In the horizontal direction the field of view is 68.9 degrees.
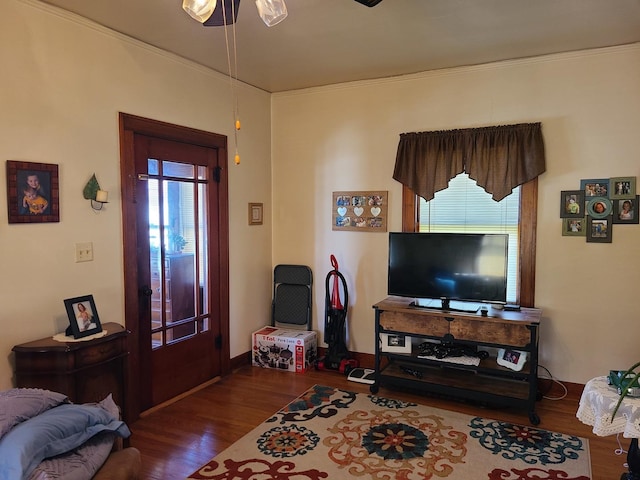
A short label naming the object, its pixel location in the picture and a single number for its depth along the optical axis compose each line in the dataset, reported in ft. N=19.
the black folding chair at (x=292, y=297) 15.14
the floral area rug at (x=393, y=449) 8.61
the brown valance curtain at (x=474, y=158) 11.94
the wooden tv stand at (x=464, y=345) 10.76
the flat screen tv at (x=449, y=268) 11.51
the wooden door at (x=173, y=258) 10.87
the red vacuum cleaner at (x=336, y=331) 14.01
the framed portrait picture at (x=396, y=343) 12.36
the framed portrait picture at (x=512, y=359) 11.00
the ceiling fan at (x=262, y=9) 6.34
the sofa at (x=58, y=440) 4.36
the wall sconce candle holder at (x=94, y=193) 9.65
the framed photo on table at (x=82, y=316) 8.75
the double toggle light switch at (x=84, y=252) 9.61
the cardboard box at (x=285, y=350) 13.96
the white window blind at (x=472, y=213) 12.47
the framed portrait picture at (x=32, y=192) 8.42
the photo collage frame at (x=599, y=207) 11.19
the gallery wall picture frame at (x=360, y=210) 13.97
